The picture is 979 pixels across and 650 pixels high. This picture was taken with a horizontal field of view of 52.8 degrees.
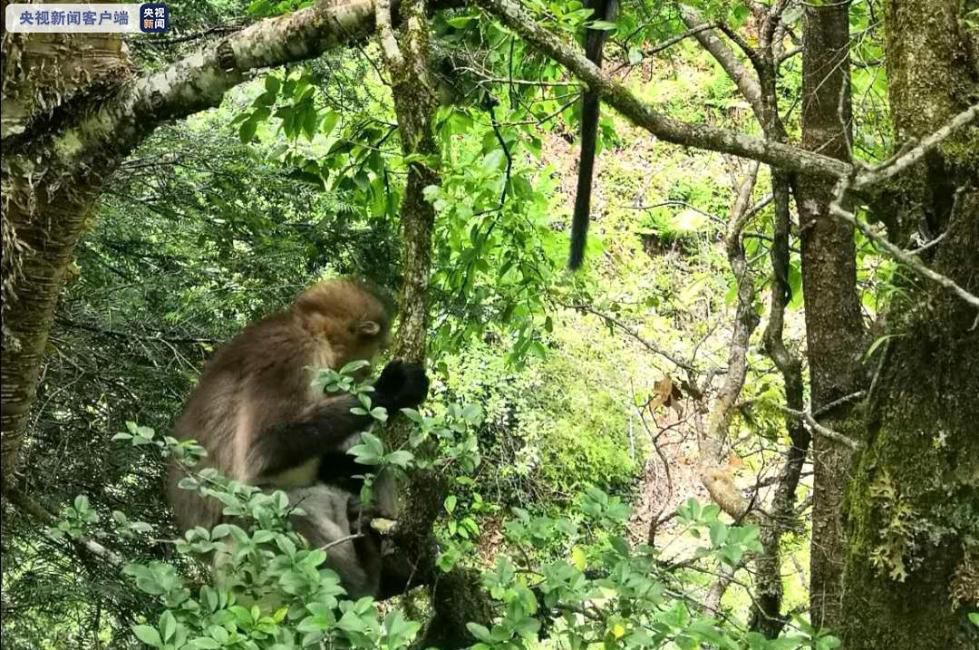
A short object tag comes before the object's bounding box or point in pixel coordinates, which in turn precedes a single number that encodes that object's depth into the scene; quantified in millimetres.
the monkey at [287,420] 4027
